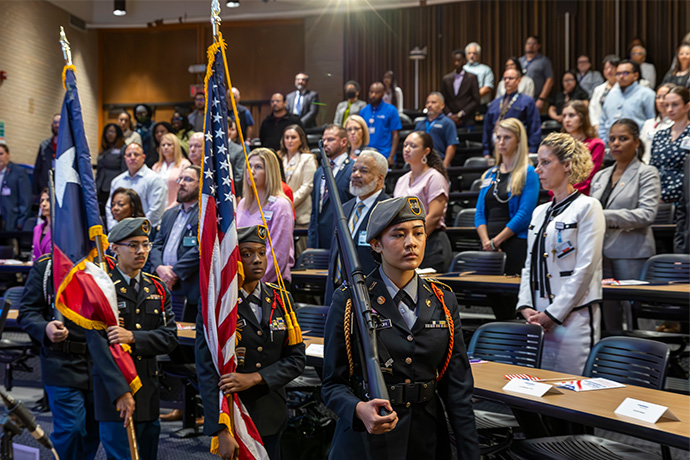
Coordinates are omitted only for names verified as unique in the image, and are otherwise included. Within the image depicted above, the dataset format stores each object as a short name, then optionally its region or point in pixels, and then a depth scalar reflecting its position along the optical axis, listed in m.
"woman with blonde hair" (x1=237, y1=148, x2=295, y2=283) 4.66
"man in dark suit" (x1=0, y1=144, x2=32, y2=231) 9.06
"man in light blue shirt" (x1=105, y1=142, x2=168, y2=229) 6.62
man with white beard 3.97
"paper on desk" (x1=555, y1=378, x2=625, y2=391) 2.76
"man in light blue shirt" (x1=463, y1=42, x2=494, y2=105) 11.04
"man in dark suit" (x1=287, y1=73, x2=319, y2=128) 10.62
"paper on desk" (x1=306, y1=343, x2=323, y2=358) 3.41
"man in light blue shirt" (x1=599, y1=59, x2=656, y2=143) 7.73
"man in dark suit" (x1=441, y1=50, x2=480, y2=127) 9.92
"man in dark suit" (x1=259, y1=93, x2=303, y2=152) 9.34
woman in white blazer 3.35
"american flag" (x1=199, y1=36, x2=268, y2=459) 2.66
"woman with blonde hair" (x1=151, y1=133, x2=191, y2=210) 6.88
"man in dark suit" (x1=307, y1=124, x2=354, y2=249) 5.70
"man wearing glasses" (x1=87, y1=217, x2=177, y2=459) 3.10
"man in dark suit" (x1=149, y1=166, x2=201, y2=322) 4.63
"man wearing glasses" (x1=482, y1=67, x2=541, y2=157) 7.86
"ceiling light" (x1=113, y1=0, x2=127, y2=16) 12.84
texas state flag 3.13
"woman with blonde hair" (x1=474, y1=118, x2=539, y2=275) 5.01
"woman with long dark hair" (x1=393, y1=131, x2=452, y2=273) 5.13
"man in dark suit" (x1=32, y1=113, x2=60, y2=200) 9.63
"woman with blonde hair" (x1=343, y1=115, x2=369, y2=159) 6.46
